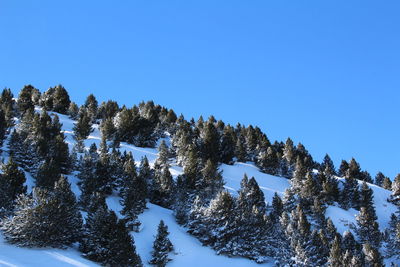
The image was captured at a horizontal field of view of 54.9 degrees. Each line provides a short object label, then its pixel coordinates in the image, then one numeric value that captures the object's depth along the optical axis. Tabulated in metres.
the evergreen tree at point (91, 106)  88.03
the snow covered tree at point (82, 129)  71.44
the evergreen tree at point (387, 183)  85.21
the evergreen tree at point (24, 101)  80.91
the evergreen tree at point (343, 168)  91.85
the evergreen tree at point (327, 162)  92.51
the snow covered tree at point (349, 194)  68.01
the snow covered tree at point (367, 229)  55.47
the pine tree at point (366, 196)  68.00
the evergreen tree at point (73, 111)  87.56
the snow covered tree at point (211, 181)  54.97
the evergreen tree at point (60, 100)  92.94
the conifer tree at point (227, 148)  77.69
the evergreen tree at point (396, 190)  72.62
